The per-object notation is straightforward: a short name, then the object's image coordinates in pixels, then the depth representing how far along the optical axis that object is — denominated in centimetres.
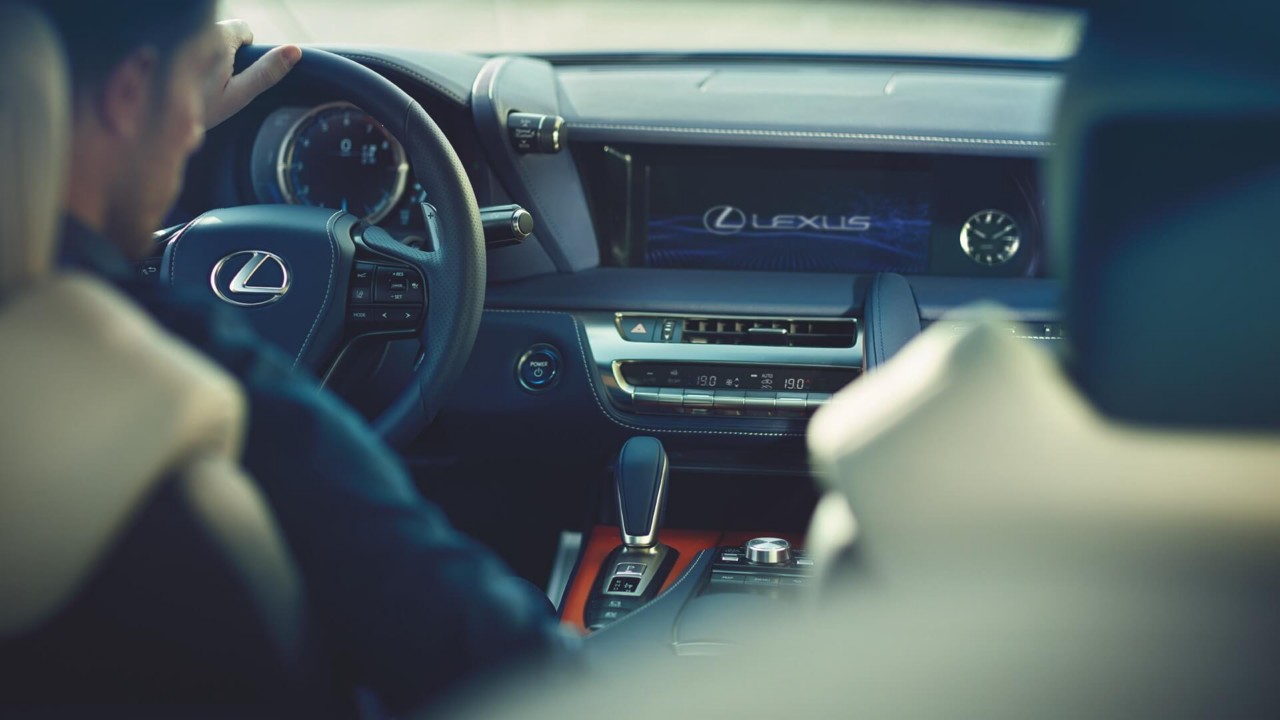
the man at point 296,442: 71
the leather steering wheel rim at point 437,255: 193
